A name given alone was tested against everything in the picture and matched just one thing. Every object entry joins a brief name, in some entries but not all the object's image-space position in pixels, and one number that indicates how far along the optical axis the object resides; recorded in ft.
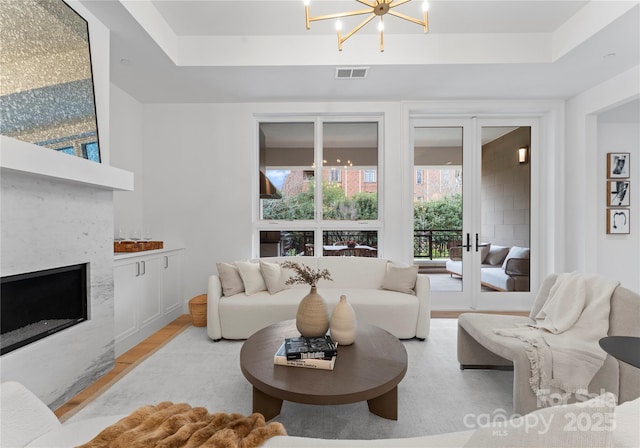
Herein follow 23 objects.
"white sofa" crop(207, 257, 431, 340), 10.26
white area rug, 5.89
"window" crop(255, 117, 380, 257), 14.12
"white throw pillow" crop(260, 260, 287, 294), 11.09
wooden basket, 11.63
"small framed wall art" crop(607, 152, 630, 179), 13.24
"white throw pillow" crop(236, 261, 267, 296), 10.99
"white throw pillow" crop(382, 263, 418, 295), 11.08
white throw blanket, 6.01
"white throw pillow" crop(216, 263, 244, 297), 10.87
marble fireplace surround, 5.74
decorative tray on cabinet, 10.55
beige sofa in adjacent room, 14.01
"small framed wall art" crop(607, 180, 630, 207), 13.12
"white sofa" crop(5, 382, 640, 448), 1.99
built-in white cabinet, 9.42
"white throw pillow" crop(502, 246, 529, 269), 14.05
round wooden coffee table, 5.10
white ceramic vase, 6.84
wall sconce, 14.02
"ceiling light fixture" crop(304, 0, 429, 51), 6.21
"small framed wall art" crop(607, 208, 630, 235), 13.05
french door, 13.98
